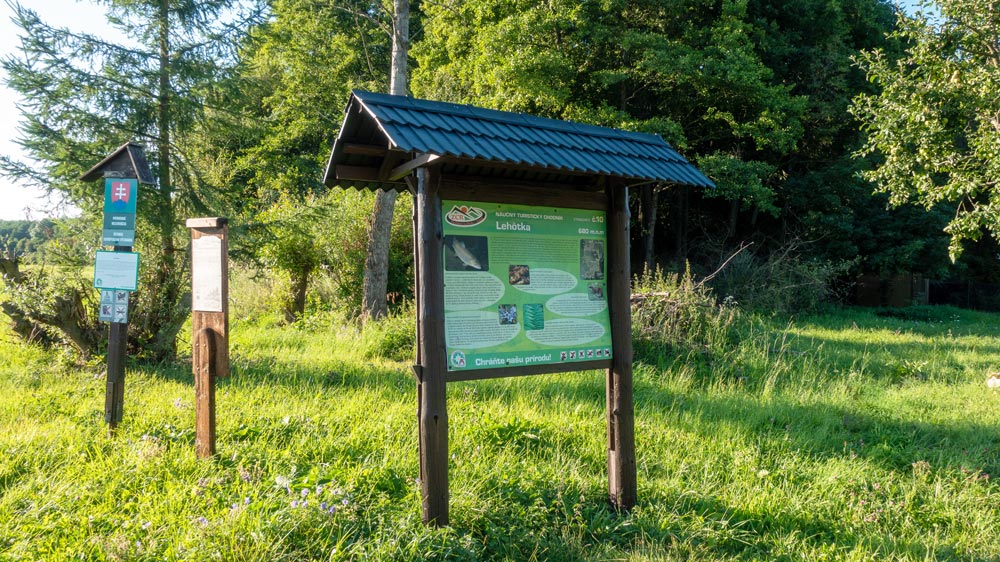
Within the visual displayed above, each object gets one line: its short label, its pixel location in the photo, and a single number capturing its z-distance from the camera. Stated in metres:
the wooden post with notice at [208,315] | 4.53
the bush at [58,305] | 7.49
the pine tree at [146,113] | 7.87
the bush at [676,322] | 8.66
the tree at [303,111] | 13.81
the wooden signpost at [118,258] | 5.25
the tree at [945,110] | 9.13
